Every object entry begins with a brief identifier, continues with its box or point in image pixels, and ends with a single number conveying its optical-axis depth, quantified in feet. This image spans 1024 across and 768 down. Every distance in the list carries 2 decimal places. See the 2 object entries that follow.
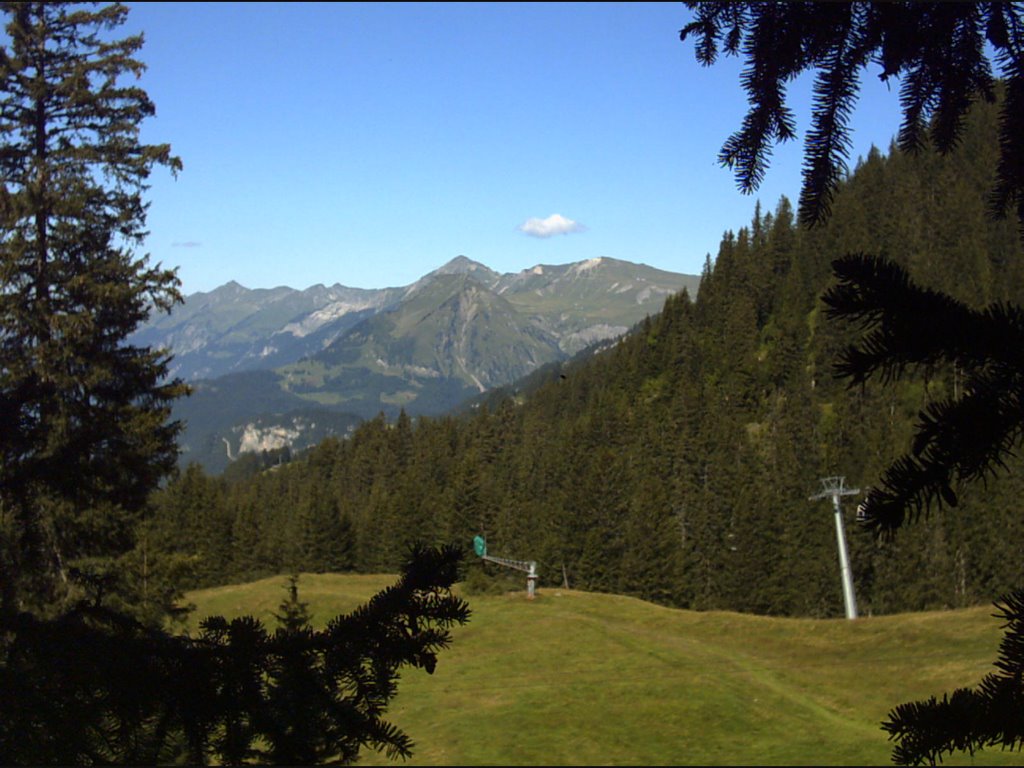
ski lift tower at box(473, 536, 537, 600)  124.04
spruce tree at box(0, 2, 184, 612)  52.85
